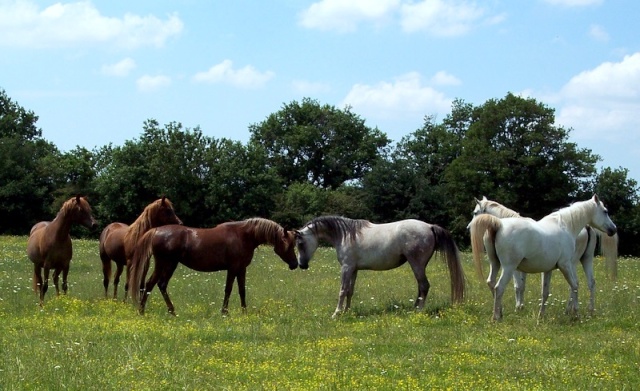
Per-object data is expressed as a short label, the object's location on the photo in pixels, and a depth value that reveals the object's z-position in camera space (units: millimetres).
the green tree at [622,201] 54406
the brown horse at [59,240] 15703
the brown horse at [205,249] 14219
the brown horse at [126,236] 15211
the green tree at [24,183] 61969
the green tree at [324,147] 72312
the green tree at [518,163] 53875
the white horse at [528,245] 12953
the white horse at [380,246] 14211
